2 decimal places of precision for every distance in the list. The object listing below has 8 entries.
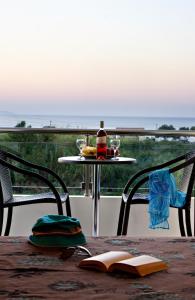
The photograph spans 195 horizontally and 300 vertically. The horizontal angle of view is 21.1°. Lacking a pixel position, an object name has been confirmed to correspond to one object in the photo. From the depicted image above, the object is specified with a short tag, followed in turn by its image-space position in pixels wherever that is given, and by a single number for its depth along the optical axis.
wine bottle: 4.03
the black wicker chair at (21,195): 3.77
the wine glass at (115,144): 4.23
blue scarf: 3.83
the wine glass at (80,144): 4.25
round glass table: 3.83
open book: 1.68
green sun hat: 2.01
